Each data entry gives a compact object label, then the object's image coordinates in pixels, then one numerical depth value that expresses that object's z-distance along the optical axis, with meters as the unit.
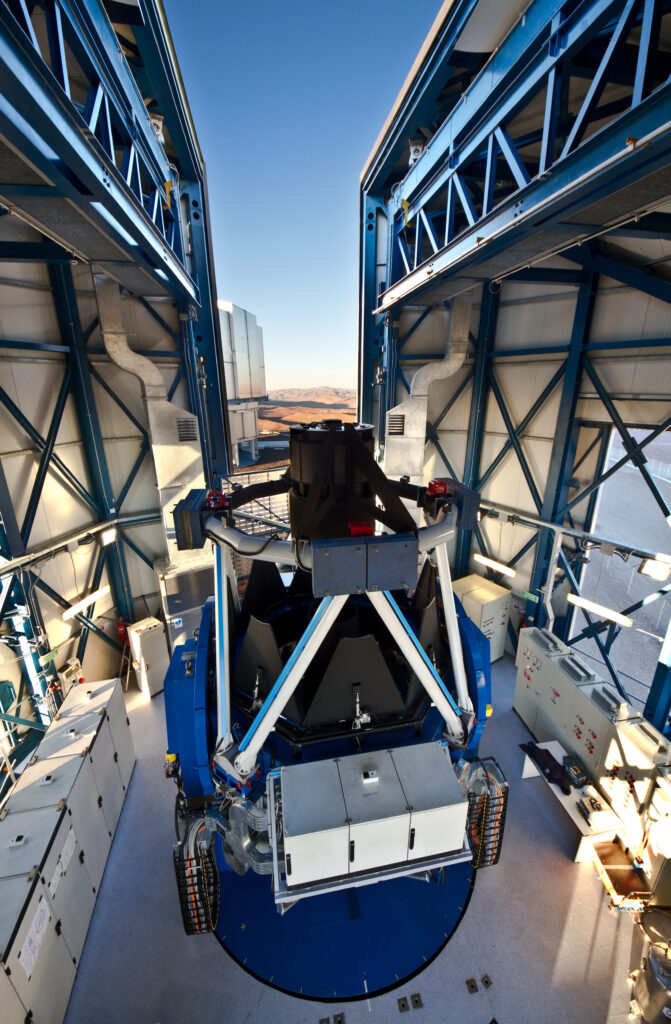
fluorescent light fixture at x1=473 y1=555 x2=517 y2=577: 9.57
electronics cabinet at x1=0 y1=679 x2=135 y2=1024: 3.66
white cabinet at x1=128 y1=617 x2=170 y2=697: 8.65
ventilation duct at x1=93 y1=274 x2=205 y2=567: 7.55
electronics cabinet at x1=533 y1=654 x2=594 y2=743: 6.68
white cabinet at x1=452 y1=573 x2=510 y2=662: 9.45
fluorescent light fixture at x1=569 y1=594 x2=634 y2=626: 7.00
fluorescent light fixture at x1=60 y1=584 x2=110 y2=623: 7.62
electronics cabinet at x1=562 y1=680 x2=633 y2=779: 5.83
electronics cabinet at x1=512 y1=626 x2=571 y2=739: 7.36
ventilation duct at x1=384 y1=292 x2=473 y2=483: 9.02
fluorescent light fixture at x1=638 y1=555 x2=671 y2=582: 6.52
